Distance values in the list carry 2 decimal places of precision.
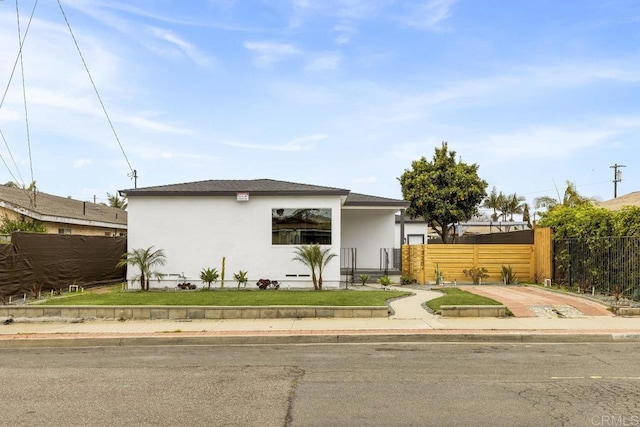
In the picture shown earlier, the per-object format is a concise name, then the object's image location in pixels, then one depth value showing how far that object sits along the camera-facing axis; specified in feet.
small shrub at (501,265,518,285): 63.62
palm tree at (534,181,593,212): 92.88
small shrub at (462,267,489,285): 63.31
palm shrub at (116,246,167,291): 55.57
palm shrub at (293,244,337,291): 54.85
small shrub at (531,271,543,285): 63.67
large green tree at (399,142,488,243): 109.81
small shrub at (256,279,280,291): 56.13
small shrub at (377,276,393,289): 59.92
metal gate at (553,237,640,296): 46.55
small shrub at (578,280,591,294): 51.80
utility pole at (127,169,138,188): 143.84
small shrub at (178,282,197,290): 56.90
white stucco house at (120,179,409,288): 58.13
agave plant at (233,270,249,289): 56.29
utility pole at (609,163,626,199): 186.70
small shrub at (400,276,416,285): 65.10
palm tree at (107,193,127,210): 178.45
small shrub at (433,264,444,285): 63.97
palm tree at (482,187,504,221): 191.66
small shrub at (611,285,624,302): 43.86
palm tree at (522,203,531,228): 187.58
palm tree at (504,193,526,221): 193.88
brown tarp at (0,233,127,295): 48.91
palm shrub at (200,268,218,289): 55.39
